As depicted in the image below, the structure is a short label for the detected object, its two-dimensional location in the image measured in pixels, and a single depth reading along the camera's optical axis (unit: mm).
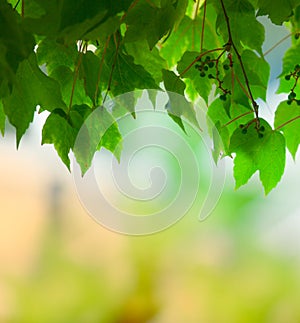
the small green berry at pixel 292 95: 2279
